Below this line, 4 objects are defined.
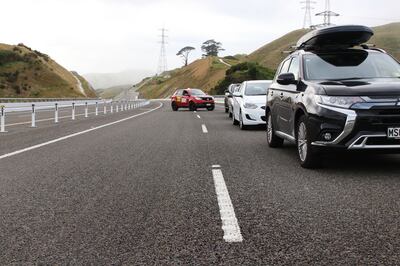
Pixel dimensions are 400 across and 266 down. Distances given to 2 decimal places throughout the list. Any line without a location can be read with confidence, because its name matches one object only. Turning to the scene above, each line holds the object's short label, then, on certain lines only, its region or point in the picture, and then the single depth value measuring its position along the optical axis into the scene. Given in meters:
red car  31.28
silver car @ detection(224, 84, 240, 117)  20.02
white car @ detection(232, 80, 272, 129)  13.61
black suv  5.87
